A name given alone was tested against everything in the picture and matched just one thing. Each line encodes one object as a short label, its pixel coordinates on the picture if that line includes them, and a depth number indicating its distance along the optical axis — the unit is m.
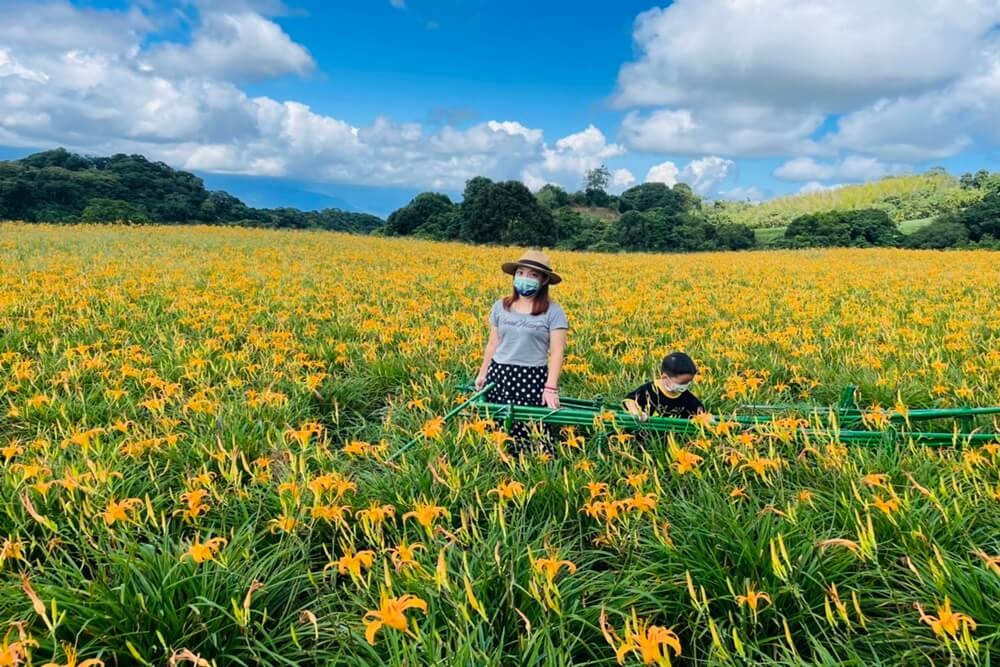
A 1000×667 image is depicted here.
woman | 3.73
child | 3.24
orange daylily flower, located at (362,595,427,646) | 1.22
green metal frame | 2.57
